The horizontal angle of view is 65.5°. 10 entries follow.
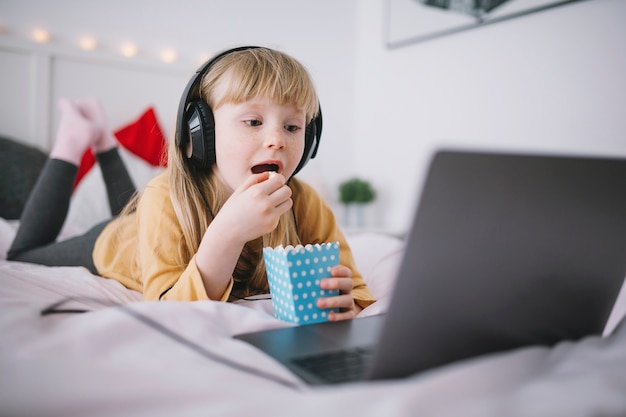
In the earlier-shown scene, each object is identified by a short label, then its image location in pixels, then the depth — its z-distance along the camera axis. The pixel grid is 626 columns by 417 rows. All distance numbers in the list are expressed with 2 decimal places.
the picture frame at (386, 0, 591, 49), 2.05
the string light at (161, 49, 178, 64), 2.37
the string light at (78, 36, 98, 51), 2.15
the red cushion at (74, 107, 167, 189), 2.14
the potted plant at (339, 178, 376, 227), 2.65
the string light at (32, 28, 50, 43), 2.05
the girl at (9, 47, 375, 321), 0.78
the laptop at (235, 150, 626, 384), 0.40
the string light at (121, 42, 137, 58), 2.26
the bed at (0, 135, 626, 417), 0.37
